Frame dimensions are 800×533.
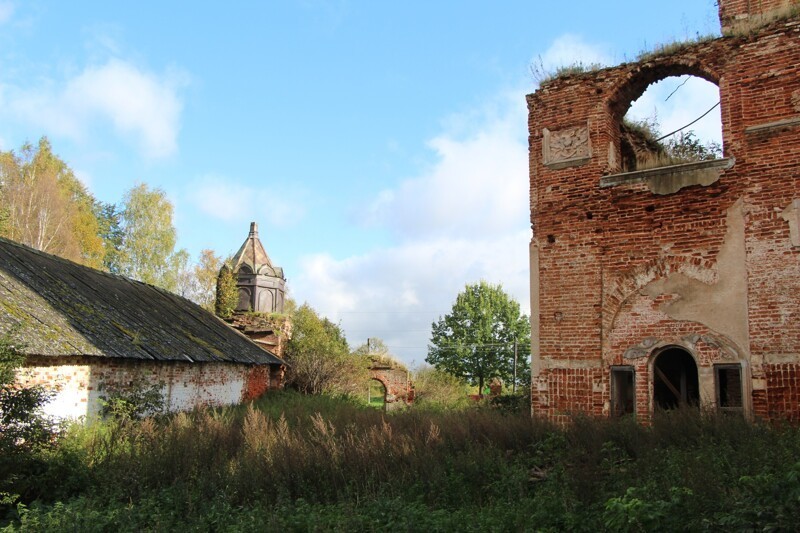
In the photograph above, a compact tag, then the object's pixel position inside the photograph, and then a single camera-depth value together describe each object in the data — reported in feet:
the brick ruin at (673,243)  32.04
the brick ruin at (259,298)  86.17
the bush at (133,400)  42.47
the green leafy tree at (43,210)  97.55
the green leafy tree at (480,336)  155.12
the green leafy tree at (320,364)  83.82
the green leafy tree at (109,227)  125.79
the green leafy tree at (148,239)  117.50
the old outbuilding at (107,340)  39.14
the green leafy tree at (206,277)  130.00
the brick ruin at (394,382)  97.91
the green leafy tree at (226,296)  89.10
